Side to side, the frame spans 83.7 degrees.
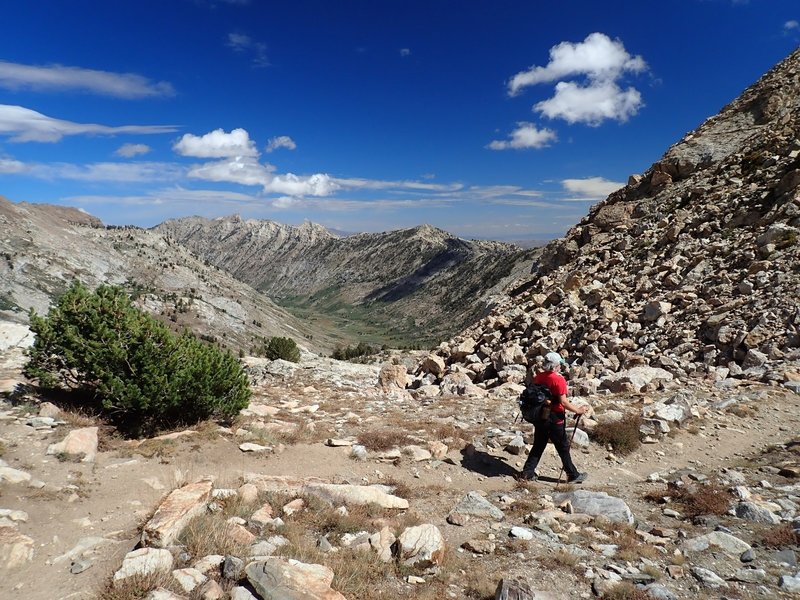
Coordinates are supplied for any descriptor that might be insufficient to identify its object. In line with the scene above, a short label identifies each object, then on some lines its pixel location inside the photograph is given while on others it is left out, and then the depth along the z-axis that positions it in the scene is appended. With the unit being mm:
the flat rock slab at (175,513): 5562
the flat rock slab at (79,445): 9102
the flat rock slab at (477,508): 7609
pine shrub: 10984
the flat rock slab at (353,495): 7699
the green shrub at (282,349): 35800
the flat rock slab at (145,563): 4875
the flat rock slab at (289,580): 4621
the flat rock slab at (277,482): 8062
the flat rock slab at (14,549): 5281
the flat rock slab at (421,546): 5801
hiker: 9375
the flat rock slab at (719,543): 6152
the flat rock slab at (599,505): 7438
